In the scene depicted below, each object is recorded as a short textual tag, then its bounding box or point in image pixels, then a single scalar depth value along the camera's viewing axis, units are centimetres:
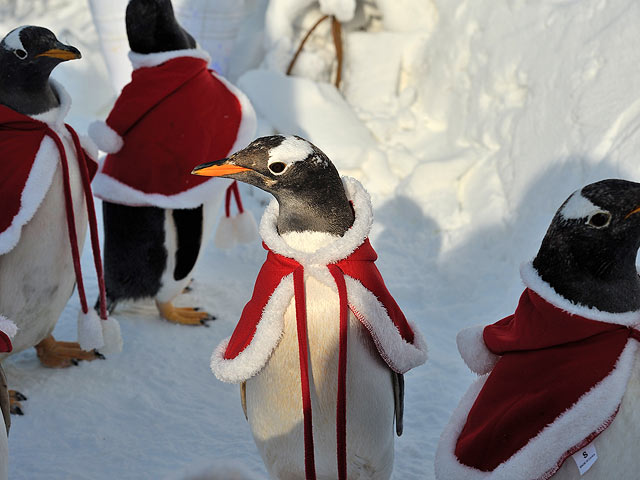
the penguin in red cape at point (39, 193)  248
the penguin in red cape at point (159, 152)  268
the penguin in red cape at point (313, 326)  225
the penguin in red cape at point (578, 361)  215
